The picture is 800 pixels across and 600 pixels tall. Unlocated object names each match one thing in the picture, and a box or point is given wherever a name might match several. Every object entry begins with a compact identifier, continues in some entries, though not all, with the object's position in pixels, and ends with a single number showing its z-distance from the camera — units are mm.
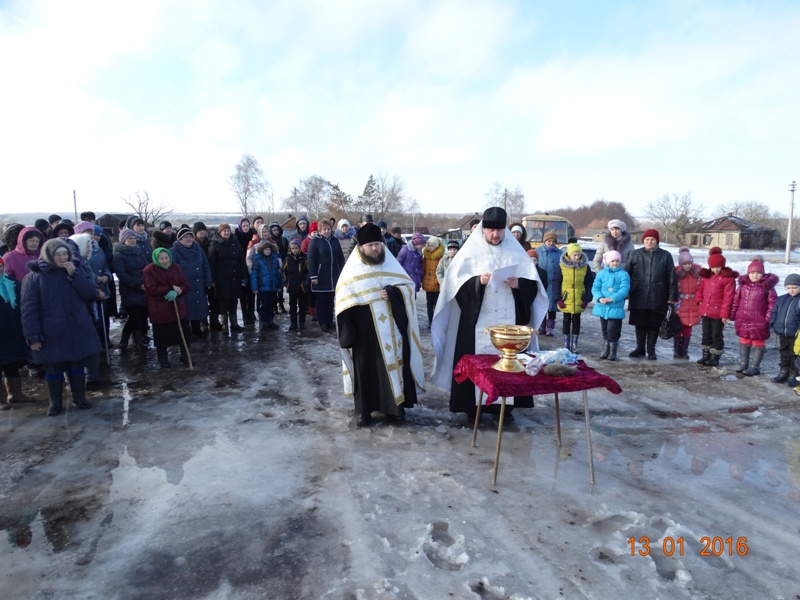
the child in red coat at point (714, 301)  6777
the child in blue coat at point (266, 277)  9266
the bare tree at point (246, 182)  56719
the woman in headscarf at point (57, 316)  4980
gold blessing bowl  3680
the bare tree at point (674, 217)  56156
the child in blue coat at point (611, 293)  7070
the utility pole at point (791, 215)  30820
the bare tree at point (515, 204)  77412
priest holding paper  4688
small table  3430
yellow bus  24630
